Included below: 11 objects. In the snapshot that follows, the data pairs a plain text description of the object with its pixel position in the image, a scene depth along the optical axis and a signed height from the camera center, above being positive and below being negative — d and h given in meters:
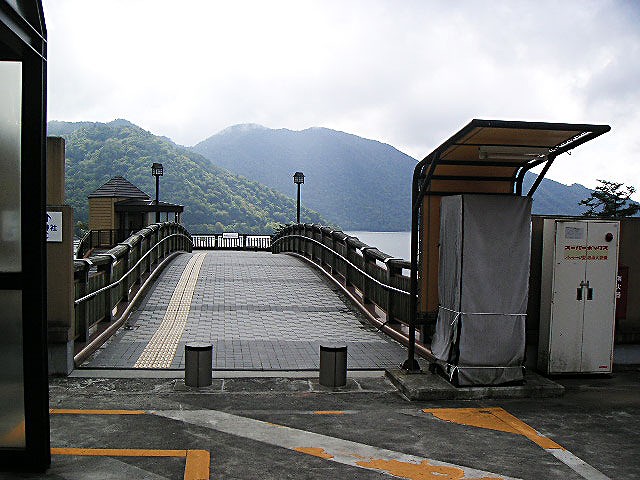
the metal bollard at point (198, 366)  7.48 -1.79
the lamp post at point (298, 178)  34.94 +1.50
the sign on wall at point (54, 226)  7.72 -0.30
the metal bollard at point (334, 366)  7.70 -1.80
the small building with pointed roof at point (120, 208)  43.91 -0.37
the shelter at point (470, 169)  7.01 +0.52
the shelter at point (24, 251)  4.86 -0.37
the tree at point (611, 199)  38.87 +0.90
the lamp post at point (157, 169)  37.65 +1.91
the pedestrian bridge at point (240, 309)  9.05 -1.99
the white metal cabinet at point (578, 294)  8.26 -0.98
